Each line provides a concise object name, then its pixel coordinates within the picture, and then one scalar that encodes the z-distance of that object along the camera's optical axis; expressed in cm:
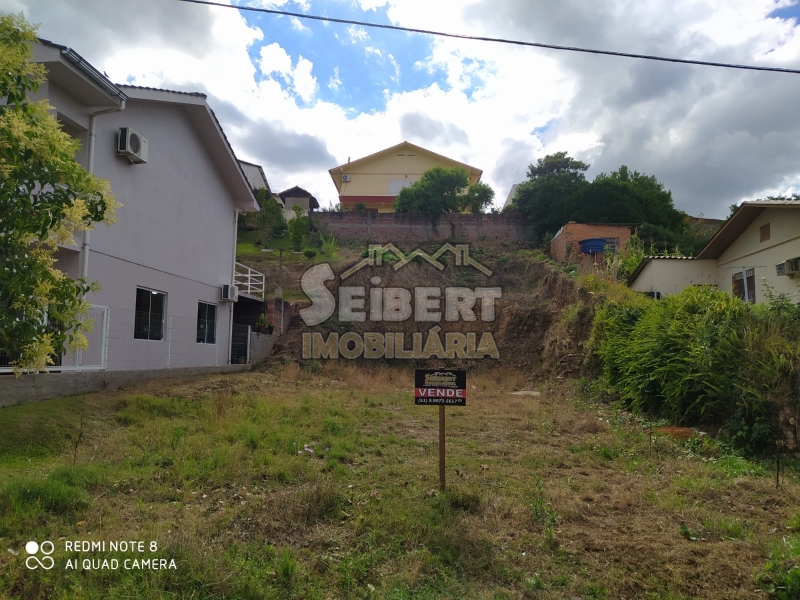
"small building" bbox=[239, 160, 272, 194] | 3055
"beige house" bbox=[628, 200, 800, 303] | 1099
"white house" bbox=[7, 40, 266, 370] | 861
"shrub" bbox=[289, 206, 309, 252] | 2327
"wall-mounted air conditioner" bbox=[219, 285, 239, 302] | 1435
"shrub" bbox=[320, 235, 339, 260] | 2291
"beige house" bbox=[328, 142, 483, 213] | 3456
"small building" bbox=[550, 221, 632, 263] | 1928
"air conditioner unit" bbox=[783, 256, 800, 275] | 1062
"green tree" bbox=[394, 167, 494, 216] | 2553
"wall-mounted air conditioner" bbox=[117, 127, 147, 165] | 966
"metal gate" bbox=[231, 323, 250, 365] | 1548
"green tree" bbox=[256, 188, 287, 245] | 2528
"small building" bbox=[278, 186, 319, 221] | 3203
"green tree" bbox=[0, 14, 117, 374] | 319
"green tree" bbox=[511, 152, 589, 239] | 2261
